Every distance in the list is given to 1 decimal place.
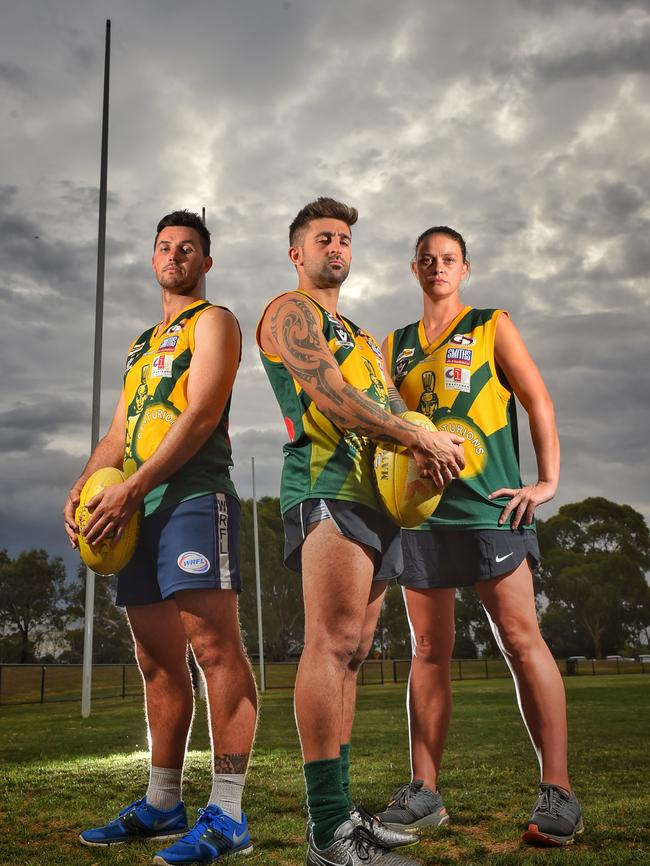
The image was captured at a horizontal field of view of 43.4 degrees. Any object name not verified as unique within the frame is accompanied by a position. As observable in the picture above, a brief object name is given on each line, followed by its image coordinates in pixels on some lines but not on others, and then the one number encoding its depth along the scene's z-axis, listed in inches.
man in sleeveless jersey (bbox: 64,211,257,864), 139.3
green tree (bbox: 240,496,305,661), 1251.8
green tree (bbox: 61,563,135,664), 1246.9
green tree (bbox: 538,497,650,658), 1391.5
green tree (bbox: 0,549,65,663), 1248.8
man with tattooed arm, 119.0
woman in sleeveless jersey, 153.6
